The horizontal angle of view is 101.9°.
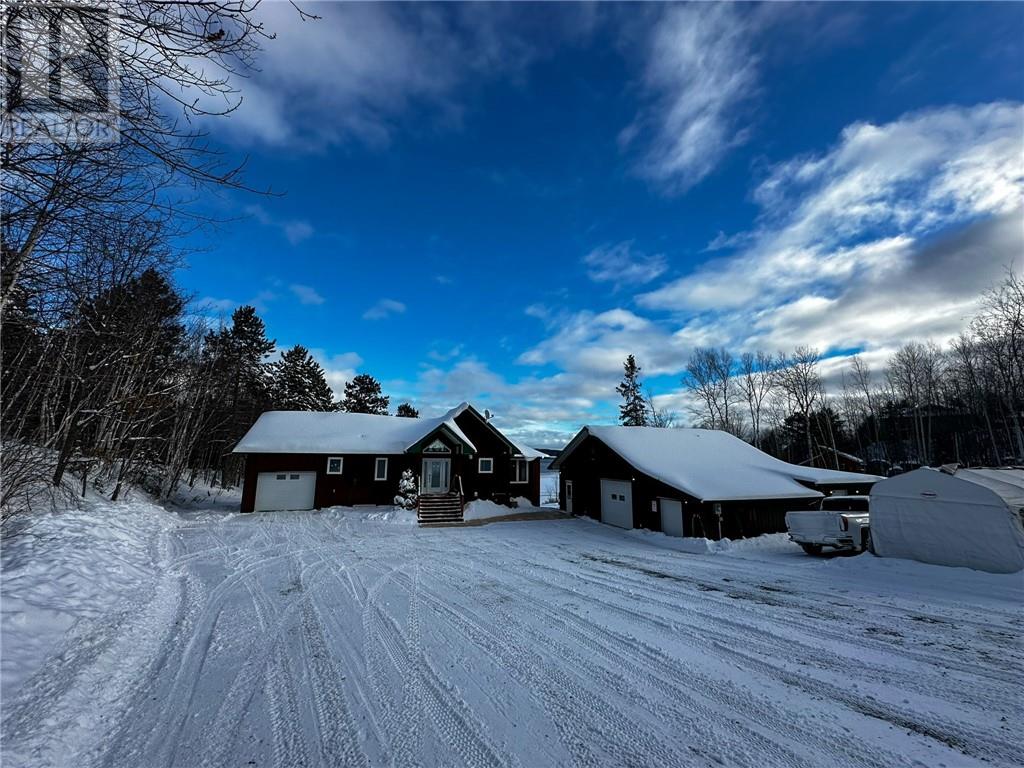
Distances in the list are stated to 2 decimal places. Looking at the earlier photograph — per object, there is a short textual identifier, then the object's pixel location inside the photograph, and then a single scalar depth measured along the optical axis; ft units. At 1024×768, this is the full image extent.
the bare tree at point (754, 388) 114.83
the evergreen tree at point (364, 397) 138.81
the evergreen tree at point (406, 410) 155.74
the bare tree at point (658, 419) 129.74
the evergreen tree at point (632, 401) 130.11
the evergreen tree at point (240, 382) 89.35
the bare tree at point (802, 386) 110.52
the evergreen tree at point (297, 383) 115.14
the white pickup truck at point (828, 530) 35.81
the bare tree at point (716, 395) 114.72
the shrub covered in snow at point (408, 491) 63.31
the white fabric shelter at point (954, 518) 27.14
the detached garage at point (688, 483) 47.42
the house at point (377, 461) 64.18
